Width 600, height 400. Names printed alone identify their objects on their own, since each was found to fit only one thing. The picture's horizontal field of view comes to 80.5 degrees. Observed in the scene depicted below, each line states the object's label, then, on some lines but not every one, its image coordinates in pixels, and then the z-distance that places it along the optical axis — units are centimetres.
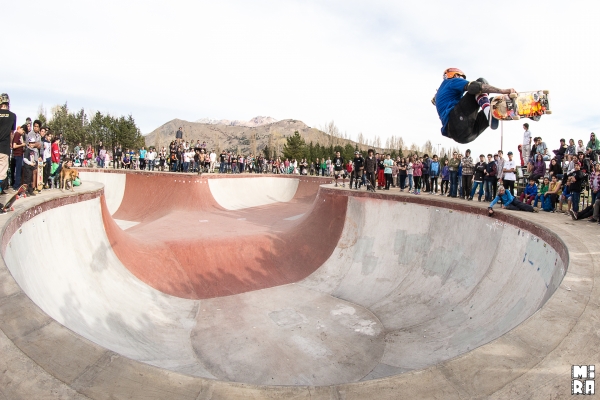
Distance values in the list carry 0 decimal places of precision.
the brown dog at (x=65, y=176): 856
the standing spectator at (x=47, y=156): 891
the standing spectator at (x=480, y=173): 1052
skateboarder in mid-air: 484
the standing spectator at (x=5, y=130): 592
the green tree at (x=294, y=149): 4912
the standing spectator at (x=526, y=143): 1084
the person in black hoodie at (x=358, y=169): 1331
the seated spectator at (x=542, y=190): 877
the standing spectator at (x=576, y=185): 768
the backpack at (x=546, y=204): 851
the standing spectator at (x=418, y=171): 1328
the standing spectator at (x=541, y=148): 1034
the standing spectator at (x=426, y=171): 1289
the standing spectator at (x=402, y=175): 1464
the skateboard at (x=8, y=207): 504
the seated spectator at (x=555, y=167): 916
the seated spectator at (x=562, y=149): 1089
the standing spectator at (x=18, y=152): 694
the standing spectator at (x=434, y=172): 1284
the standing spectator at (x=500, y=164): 1012
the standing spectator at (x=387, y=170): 1500
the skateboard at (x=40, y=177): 832
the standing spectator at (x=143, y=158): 2258
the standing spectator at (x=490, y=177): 1015
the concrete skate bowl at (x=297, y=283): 553
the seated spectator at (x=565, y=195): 800
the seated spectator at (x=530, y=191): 923
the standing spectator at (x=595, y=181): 742
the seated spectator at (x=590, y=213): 681
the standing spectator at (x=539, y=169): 966
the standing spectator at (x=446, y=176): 1260
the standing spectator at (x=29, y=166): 729
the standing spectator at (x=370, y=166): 1259
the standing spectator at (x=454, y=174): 1148
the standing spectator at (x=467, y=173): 1100
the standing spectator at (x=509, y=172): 987
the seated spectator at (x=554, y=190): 841
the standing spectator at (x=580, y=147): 1060
